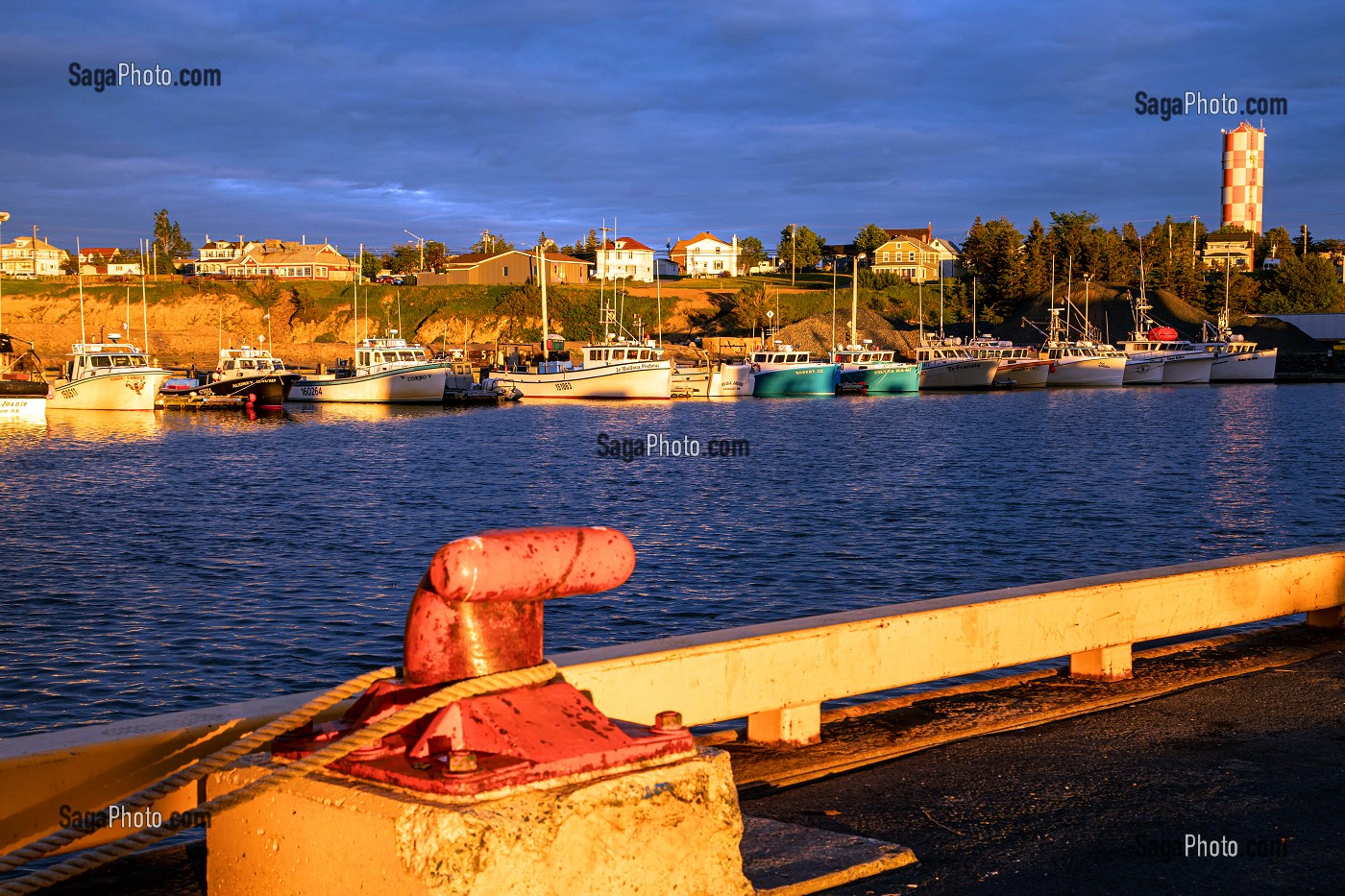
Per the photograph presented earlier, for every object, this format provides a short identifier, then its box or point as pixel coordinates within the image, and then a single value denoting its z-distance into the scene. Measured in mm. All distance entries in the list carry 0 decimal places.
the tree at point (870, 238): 164750
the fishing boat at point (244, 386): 68188
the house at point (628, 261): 151875
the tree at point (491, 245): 157750
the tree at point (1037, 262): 131000
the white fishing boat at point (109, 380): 64625
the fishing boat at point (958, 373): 97812
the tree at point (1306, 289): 137750
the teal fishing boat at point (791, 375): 89250
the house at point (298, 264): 149500
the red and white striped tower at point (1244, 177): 161875
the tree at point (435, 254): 161800
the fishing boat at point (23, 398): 57406
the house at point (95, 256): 183900
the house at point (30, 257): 184000
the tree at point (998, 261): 132500
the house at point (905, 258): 156000
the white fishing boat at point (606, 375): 78062
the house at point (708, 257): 164625
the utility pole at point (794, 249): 154150
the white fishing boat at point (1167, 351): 103344
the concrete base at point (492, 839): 3520
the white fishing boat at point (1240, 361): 108250
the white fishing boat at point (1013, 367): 100875
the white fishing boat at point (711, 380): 85125
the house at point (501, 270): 143250
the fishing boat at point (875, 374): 93750
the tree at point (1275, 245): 162000
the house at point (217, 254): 167250
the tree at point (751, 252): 171375
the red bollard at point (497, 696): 3709
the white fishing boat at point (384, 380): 73625
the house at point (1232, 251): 166625
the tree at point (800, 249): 166750
